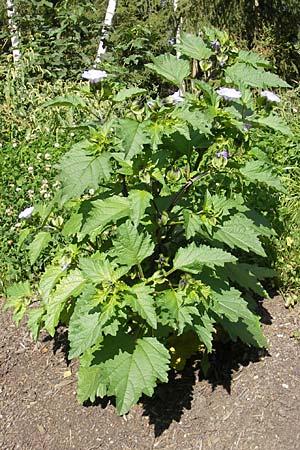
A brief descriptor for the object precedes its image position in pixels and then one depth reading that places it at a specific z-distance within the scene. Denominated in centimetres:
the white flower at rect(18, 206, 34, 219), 278
